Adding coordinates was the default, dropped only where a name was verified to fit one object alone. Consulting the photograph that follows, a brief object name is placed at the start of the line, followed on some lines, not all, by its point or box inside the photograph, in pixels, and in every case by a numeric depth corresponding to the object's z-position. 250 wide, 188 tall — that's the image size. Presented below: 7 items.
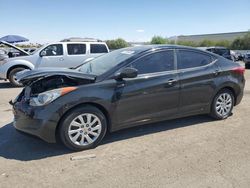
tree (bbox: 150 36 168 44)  51.84
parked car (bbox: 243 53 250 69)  14.49
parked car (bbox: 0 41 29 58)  7.62
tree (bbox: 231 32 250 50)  38.02
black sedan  2.94
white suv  7.97
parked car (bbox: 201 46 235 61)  16.54
